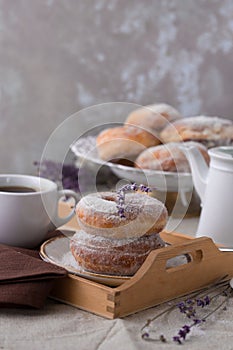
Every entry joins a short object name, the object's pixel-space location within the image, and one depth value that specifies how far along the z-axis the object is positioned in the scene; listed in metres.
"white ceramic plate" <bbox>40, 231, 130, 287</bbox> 0.86
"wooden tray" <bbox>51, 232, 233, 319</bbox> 0.83
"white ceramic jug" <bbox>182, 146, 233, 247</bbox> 1.02
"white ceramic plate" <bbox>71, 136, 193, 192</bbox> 1.14
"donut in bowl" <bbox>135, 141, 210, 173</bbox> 1.21
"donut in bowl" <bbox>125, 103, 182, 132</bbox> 1.35
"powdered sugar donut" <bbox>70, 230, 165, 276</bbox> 0.87
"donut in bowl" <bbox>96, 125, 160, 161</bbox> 1.13
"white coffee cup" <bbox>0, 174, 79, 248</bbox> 0.95
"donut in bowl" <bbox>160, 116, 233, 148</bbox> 1.28
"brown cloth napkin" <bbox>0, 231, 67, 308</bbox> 0.83
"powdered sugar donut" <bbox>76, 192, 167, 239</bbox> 0.87
